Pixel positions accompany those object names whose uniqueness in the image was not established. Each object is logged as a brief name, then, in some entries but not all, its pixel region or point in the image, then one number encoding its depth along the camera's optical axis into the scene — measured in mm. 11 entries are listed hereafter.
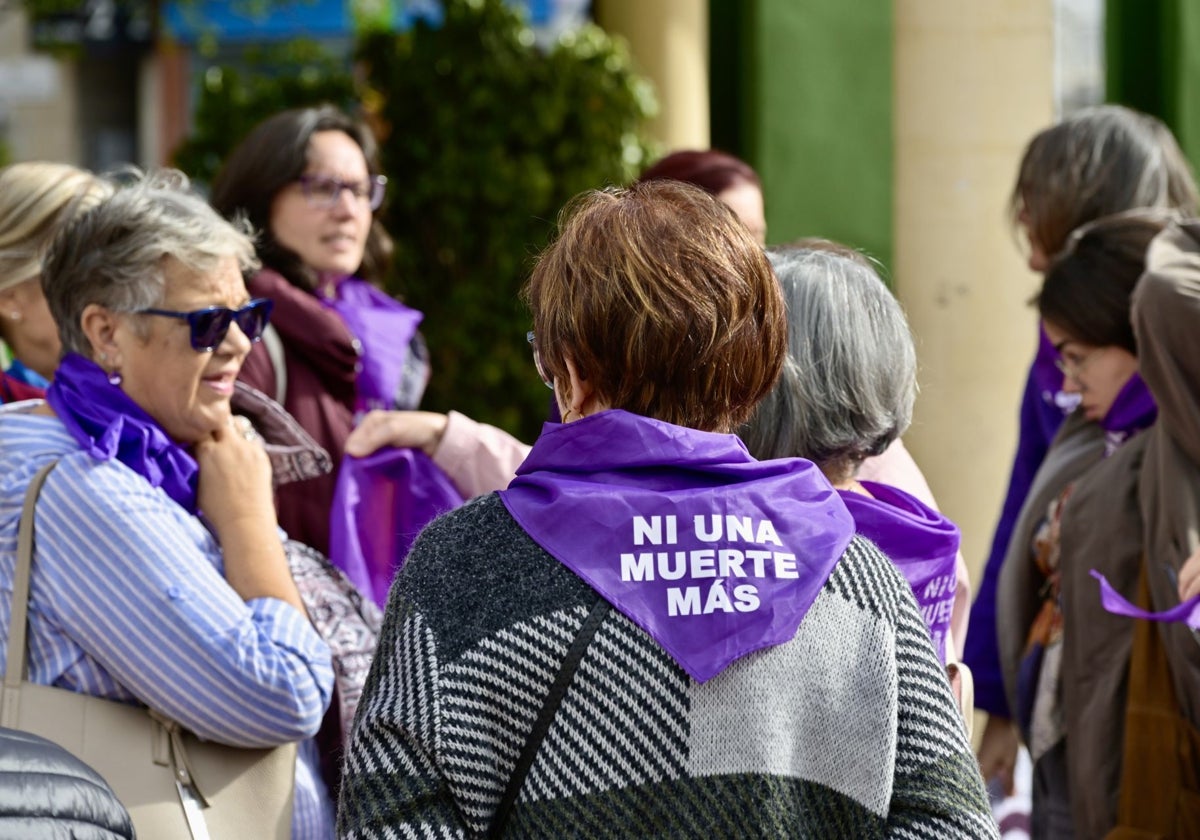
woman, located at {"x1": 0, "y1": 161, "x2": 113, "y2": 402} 6801
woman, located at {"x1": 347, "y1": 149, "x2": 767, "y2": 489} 6836
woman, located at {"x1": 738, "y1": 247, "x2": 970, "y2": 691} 4684
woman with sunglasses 5051
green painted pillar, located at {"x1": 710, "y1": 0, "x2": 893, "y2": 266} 11469
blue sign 36906
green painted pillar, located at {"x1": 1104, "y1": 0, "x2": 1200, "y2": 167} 12516
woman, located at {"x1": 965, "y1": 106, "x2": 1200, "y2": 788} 8070
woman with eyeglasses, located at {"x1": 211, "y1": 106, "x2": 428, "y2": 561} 7699
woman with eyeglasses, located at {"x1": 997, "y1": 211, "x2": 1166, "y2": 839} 6906
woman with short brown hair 3658
